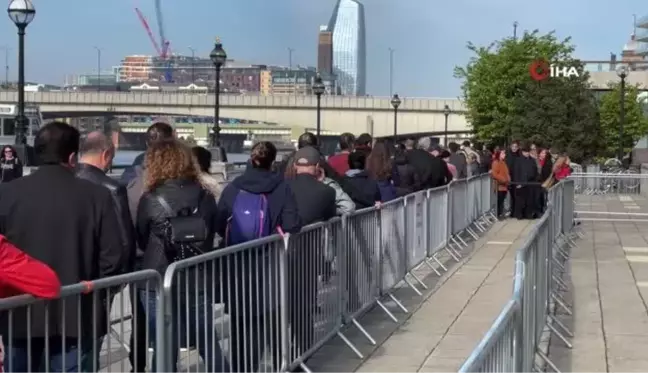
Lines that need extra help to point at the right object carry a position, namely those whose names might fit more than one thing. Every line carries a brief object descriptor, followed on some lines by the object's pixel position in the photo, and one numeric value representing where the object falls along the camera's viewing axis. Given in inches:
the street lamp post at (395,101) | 2559.1
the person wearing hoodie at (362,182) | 454.6
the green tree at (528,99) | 2137.1
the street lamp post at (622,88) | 1990.7
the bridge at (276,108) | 3329.2
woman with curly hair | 270.2
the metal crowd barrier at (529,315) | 185.9
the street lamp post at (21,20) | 1013.8
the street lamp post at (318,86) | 1948.8
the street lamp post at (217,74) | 1380.4
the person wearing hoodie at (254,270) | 266.2
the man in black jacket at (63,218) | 217.8
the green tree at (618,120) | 2726.4
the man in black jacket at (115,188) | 226.2
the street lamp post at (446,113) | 3108.8
